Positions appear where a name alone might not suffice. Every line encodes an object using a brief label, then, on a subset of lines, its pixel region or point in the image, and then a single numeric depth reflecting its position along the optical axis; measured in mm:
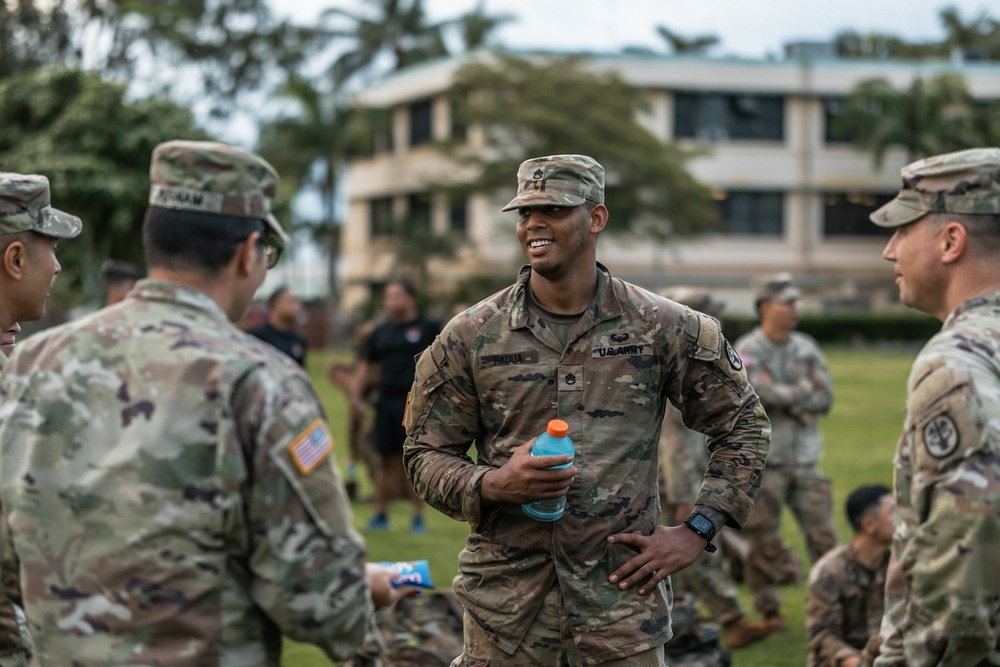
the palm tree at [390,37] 92334
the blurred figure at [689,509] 14824
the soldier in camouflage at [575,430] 7706
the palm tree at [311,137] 82911
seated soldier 12289
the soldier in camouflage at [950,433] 5728
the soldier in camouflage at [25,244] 7376
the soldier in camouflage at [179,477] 5365
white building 94230
